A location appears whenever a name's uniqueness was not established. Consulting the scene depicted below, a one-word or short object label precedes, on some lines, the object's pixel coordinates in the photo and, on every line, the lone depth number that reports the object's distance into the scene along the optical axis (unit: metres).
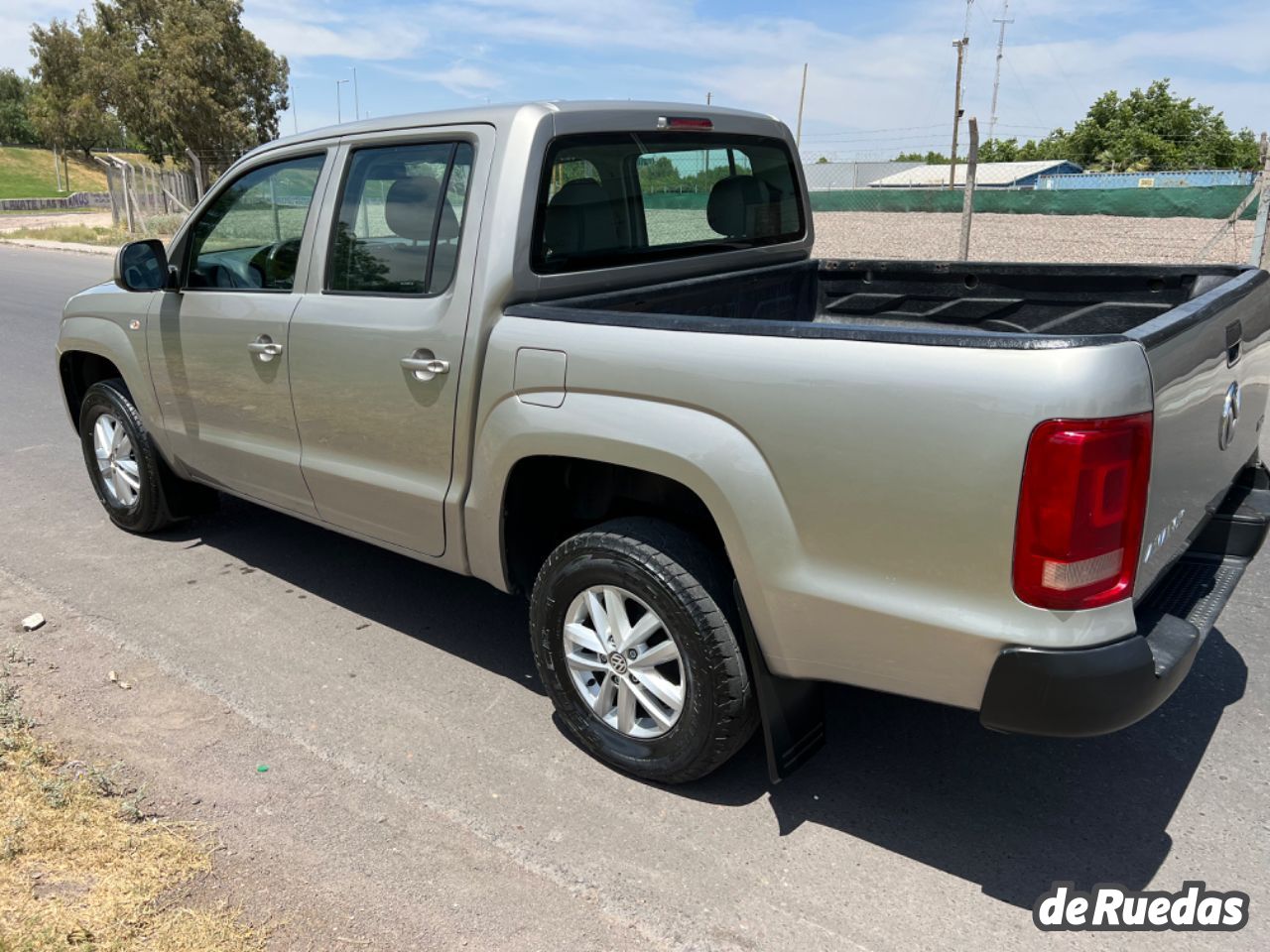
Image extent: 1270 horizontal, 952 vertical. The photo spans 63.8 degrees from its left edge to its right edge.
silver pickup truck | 2.27
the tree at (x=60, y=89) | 69.44
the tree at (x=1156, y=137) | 76.19
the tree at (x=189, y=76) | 47.09
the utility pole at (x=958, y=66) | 43.94
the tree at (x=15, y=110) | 95.94
